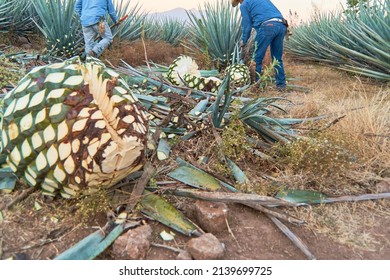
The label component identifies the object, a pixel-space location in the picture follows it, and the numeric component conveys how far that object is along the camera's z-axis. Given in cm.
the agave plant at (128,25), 826
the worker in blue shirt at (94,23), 625
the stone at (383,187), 251
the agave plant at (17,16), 767
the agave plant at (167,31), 1039
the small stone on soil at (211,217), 195
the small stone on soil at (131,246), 175
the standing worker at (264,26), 562
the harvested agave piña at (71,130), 187
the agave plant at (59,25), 670
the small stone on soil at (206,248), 175
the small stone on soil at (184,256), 177
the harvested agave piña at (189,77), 425
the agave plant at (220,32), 655
